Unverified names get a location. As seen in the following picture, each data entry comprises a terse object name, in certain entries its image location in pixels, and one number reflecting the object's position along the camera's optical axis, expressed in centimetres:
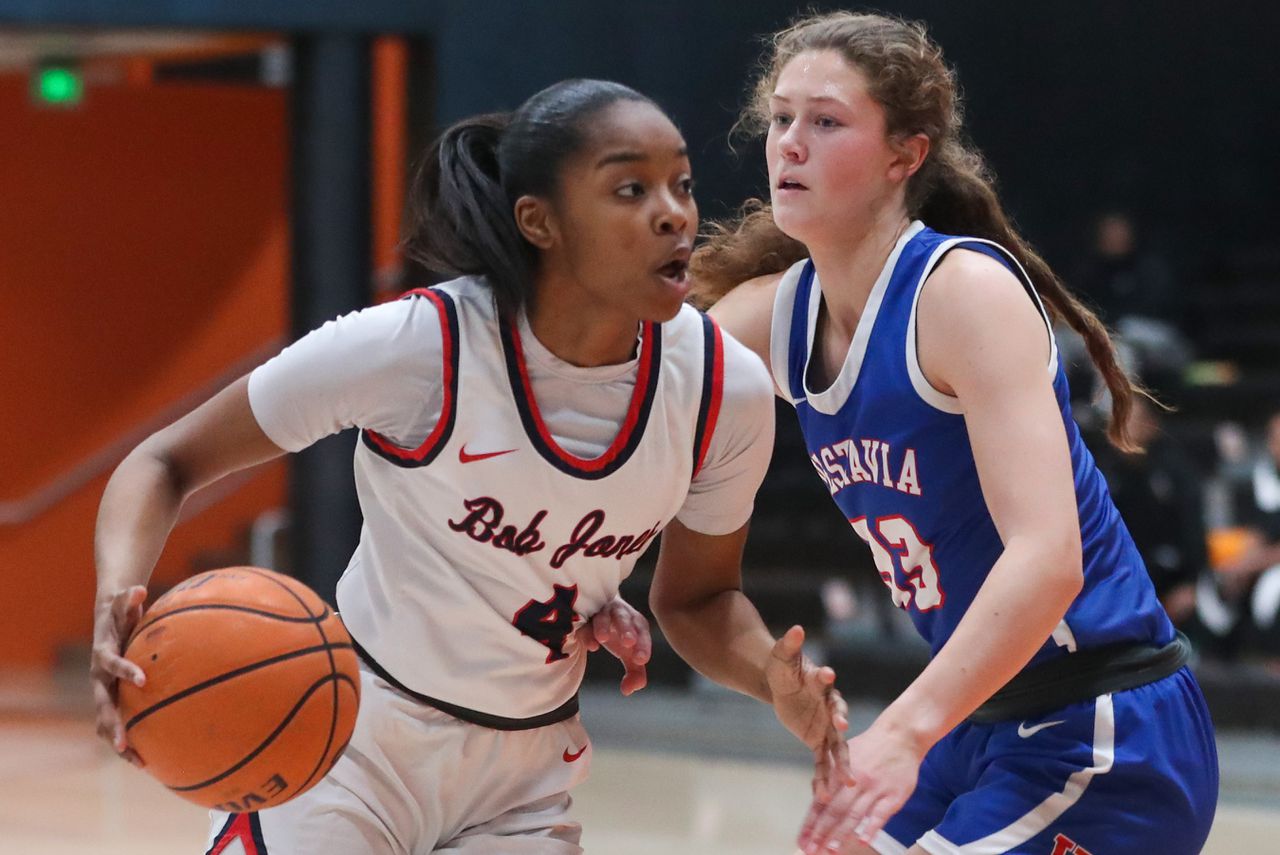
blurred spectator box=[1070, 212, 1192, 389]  1705
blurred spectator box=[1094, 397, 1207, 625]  1314
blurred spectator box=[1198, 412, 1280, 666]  1329
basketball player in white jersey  443
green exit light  1786
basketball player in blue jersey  436
